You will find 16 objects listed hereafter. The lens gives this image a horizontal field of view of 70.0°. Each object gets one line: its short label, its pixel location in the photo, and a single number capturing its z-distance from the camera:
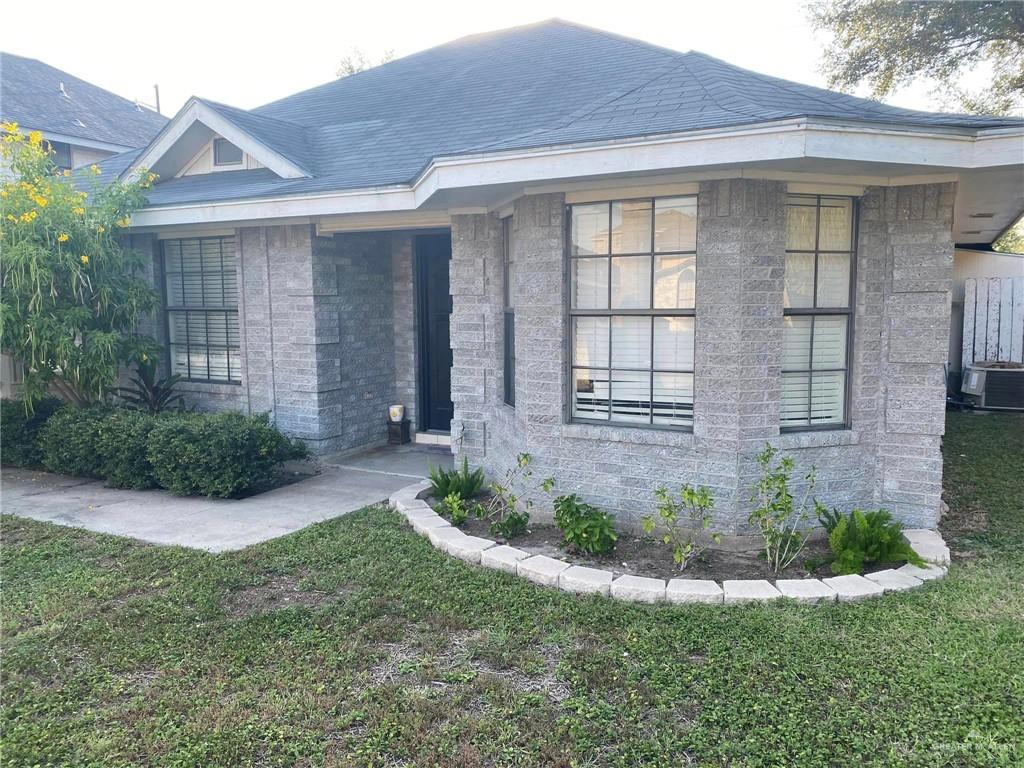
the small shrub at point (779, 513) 4.66
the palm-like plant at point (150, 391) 8.20
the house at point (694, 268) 4.62
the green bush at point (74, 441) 7.19
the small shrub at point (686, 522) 4.65
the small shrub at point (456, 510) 5.59
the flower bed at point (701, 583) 4.17
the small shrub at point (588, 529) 4.88
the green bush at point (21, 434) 7.86
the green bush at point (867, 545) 4.52
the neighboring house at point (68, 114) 14.06
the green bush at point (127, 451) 6.85
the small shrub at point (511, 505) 5.33
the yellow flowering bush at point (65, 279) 6.89
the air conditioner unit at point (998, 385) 10.93
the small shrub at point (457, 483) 6.21
